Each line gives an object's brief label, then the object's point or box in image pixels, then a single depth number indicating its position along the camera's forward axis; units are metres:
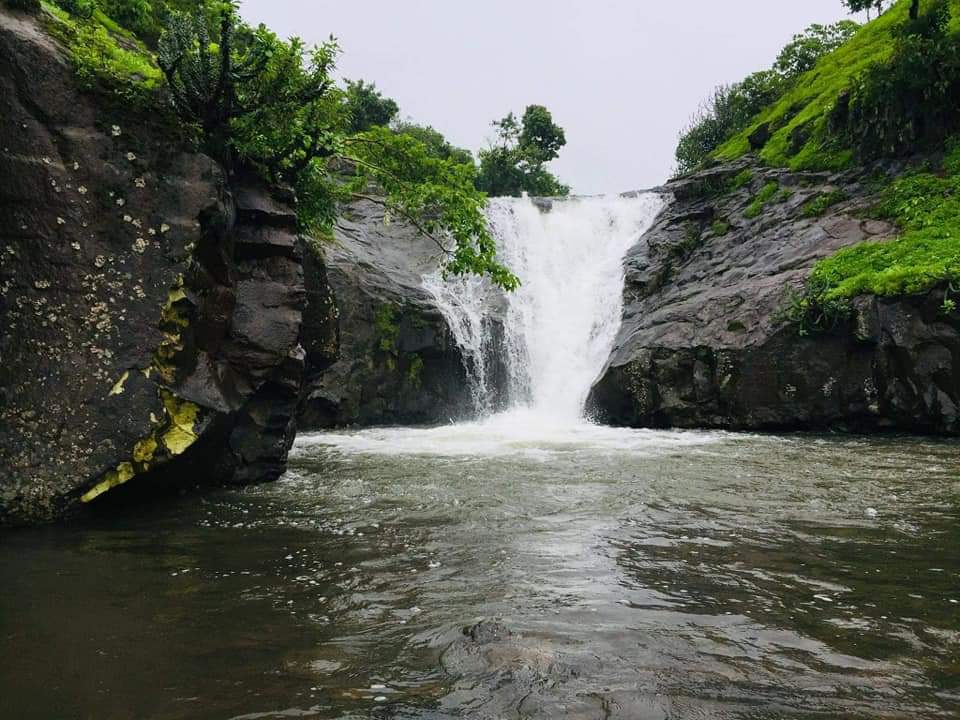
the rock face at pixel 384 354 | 18.39
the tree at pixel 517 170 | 45.97
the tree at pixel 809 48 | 34.81
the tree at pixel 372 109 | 46.84
